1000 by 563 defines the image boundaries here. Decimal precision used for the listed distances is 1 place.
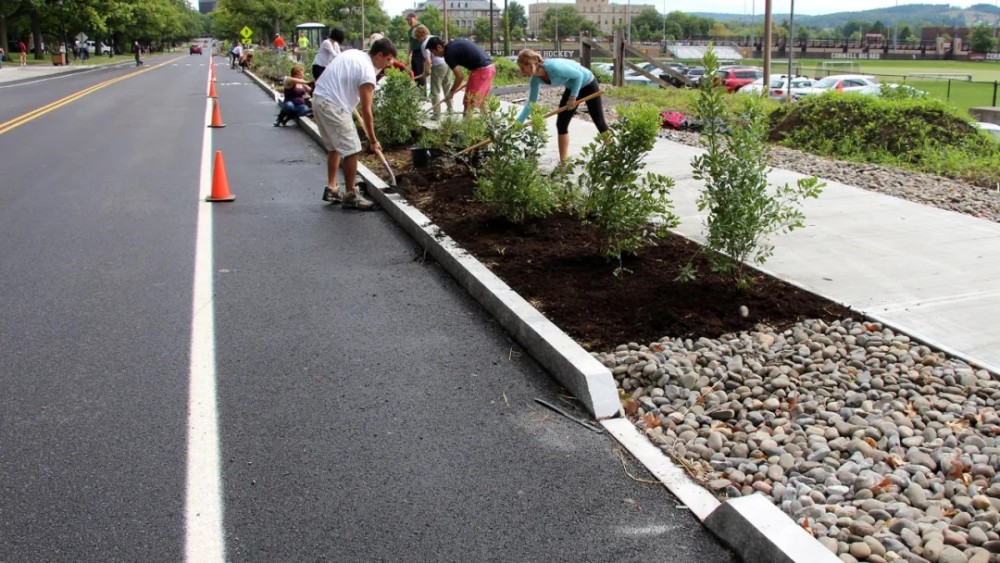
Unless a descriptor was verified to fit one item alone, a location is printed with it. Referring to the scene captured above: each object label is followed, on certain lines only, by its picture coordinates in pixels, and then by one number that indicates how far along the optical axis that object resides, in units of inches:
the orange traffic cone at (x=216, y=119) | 759.1
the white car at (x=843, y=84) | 1207.6
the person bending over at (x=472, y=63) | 501.7
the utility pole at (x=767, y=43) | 895.1
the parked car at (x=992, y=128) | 738.1
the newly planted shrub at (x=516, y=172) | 296.0
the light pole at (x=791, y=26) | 898.5
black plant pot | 448.1
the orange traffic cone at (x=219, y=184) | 412.8
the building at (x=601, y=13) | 7568.9
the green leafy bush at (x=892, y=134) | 495.2
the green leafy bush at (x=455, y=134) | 420.2
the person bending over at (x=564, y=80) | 378.0
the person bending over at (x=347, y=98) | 373.7
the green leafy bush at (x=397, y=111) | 540.1
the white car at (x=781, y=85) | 1212.4
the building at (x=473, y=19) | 7306.1
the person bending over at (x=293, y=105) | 756.6
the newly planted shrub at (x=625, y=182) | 248.2
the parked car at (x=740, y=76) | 1444.3
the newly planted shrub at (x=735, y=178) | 223.9
